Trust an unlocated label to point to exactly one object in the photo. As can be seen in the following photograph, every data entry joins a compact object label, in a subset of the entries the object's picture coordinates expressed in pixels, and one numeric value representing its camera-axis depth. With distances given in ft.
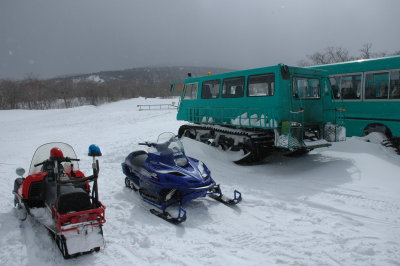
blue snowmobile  17.88
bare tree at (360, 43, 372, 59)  130.34
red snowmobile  12.99
